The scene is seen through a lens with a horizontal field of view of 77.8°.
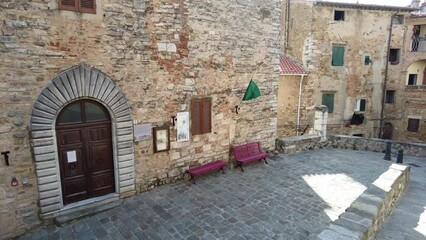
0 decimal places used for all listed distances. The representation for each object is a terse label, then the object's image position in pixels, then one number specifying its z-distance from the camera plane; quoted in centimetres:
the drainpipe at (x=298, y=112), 1611
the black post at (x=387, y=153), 1074
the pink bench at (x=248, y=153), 905
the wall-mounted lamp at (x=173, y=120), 751
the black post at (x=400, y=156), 1045
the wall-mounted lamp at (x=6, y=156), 512
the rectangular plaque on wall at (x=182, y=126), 769
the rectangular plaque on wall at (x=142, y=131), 684
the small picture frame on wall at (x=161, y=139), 722
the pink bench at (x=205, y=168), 783
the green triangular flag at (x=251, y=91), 920
